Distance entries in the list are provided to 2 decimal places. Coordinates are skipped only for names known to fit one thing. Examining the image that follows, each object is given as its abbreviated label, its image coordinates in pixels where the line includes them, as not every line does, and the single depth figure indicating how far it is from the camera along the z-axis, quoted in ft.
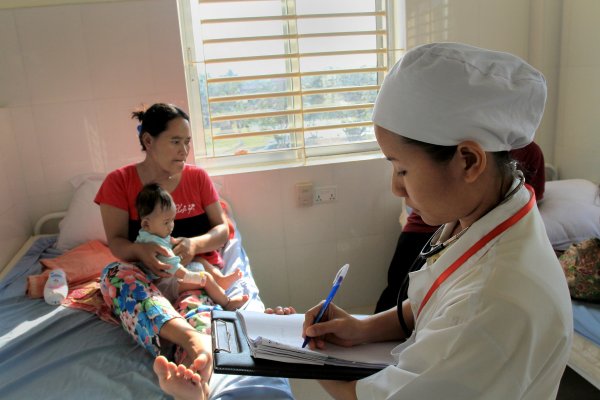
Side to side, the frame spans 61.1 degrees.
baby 6.00
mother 5.22
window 8.73
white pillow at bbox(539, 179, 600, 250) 7.39
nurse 2.47
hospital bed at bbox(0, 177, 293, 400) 4.49
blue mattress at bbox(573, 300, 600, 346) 5.80
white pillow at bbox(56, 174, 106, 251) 7.95
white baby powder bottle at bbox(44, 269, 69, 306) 6.27
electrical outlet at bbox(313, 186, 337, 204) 9.21
